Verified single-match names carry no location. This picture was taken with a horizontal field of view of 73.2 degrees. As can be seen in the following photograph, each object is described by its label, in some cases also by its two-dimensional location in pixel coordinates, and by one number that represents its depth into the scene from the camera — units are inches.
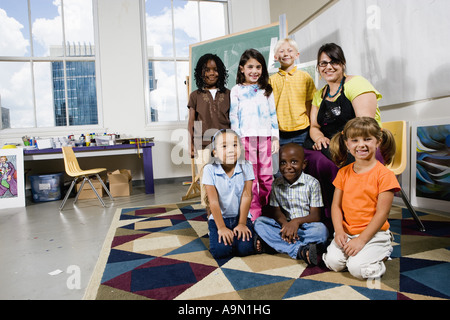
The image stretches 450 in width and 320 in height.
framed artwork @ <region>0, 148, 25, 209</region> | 135.5
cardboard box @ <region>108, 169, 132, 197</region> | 150.4
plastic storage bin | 146.8
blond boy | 73.5
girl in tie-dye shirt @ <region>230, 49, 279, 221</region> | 73.8
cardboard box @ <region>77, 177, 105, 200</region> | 147.6
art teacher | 62.8
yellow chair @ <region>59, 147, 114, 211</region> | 124.2
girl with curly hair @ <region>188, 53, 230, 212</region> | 87.2
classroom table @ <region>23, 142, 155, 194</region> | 145.9
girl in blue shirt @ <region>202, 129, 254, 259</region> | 60.1
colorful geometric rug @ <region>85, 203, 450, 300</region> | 44.4
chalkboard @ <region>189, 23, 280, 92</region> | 119.3
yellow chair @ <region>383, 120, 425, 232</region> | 74.8
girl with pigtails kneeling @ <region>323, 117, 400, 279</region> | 49.4
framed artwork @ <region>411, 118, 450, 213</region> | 85.0
